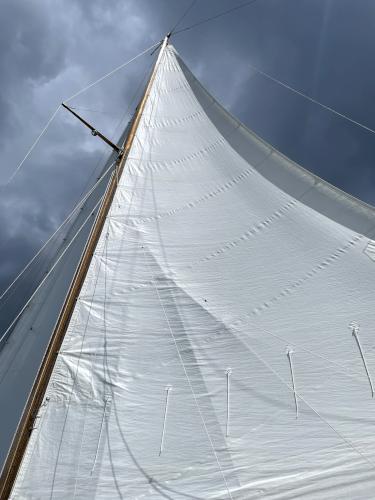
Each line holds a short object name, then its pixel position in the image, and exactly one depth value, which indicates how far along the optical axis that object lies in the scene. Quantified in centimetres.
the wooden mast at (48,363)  405
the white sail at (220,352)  400
